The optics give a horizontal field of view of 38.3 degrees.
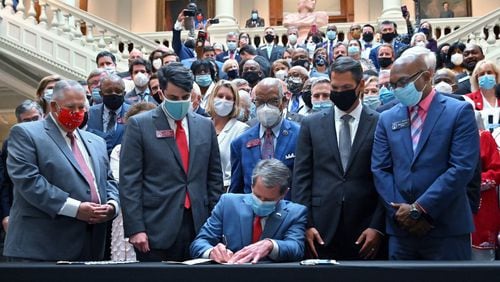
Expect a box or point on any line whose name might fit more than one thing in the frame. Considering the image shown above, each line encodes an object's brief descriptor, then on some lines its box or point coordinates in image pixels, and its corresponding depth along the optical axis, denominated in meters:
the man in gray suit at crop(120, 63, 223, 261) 4.66
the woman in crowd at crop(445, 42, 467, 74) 9.11
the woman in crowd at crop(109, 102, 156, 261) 5.37
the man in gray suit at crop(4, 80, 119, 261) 4.42
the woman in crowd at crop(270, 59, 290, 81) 9.08
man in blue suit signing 4.29
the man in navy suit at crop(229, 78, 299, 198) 5.20
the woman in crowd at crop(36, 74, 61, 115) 6.25
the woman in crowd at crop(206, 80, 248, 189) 5.77
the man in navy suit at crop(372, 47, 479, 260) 4.07
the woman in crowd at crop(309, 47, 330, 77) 10.30
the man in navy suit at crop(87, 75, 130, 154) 6.59
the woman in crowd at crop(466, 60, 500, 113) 7.09
